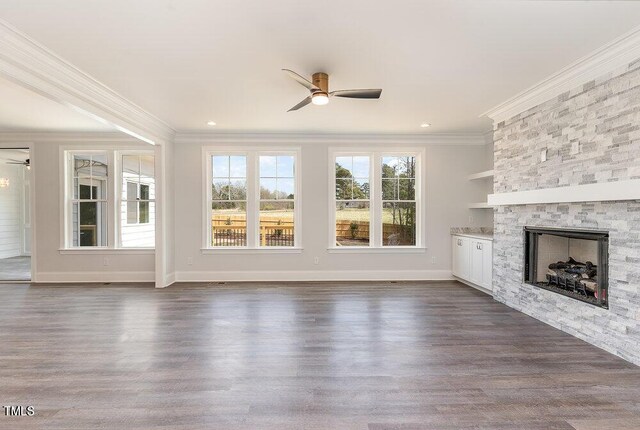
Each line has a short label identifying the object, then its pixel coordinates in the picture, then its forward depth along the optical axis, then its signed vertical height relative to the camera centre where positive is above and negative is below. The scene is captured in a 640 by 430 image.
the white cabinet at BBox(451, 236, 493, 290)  5.08 -0.84
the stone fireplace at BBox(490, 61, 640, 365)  2.90 +0.02
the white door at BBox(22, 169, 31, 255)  9.30 -0.21
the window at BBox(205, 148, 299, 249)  6.23 +0.21
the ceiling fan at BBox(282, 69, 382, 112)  3.23 +1.16
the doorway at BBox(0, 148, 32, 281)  8.67 +0.00
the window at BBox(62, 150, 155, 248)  6.23 +0.21
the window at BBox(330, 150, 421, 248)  6.30 +0.21
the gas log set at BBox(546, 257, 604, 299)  3.50 -0.76
